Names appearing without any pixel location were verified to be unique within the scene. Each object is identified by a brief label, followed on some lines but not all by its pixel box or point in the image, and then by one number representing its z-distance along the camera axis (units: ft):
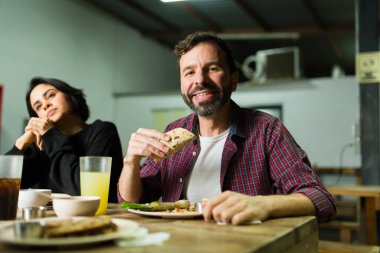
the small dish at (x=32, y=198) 4.02
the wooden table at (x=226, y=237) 2.23
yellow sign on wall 11.66
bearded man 4.58
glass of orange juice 4.09
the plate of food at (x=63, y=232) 2.20
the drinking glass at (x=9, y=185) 3.38
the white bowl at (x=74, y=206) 3.39
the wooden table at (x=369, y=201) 8.75
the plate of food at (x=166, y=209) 3.44
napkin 2.33
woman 6.51
